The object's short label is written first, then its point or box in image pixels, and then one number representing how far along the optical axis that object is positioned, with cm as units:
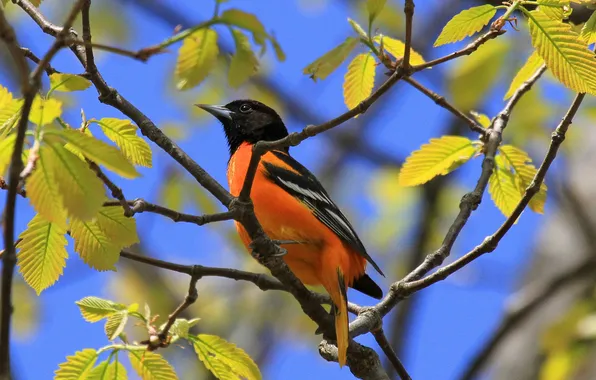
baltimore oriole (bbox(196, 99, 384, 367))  849
